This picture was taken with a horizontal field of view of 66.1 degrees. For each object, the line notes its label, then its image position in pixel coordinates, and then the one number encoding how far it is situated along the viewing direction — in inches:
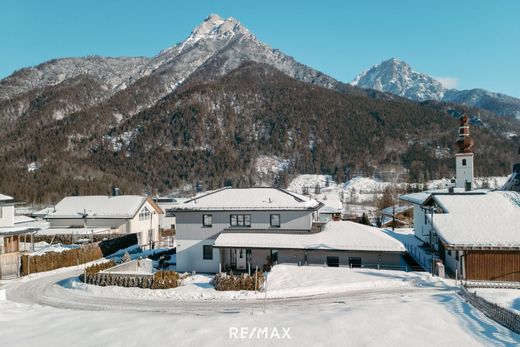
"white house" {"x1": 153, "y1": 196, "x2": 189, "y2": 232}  2717.0
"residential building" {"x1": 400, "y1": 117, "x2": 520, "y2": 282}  1114.7
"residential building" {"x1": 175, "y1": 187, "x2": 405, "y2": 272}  1248.8
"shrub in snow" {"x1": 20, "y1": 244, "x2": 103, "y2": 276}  1402.6
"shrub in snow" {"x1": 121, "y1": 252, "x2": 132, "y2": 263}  1461.6
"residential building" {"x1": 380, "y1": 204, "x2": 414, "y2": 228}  2598.4
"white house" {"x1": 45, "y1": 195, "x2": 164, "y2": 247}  2016.5
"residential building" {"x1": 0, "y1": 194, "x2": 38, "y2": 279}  1328.7
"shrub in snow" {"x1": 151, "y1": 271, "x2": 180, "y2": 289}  1124.5
